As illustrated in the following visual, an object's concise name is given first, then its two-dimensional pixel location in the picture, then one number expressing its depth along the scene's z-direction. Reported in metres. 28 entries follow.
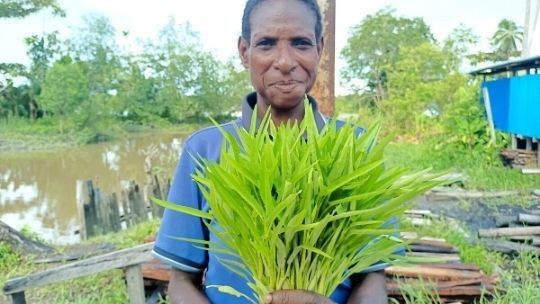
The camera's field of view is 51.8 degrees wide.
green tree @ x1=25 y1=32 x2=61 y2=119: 28.58
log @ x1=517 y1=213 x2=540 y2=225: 6.04
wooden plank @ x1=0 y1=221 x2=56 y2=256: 5.98
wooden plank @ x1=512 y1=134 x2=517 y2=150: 11.67
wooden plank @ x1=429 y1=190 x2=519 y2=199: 8.41
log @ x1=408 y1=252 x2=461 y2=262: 4.14
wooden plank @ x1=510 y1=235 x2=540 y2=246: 5.57
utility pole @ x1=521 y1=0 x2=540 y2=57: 17.89
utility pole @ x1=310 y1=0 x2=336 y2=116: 3.16
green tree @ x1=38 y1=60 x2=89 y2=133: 27.92
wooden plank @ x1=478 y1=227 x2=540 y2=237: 5.71
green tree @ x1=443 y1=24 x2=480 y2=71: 22.92
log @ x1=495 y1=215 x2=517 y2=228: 6.22
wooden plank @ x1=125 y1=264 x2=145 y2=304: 3.42
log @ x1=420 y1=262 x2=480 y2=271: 3.79
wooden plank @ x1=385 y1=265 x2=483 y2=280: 3.61
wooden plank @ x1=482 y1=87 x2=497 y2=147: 11.50
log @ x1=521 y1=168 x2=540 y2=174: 9.83
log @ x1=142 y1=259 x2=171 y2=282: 3.79
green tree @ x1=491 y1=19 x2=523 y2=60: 36.26
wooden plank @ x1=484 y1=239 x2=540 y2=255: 5.17
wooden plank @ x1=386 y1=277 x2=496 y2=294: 3.53
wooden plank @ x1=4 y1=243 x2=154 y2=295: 3.32
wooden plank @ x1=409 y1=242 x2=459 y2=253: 4.29
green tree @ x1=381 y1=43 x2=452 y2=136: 18.52
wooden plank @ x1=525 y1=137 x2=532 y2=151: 10.96
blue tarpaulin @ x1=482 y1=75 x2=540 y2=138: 10.12
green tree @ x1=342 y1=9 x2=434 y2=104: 25.44
